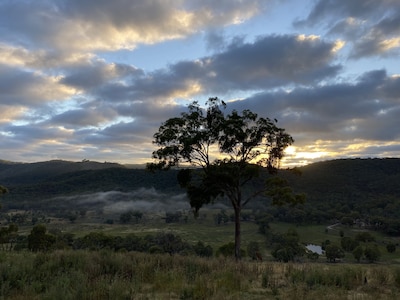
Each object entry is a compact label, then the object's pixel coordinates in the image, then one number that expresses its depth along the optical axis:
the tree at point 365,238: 143.50
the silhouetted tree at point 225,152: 31.36
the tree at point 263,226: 179.88
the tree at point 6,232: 51.03
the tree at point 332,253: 112.00
